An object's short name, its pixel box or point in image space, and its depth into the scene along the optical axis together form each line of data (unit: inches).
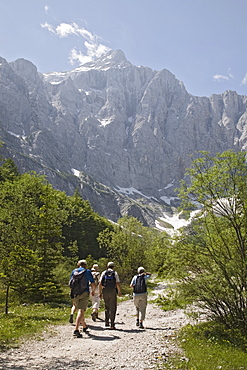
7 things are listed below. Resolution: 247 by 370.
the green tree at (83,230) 2810.0
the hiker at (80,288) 512.7
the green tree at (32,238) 796.6
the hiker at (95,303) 675.4
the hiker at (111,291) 568.7
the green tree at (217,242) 488.4
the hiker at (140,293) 604.7
